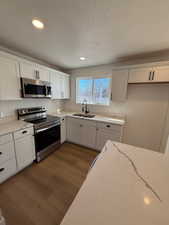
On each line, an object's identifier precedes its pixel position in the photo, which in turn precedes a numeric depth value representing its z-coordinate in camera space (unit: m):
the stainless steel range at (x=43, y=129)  2.17
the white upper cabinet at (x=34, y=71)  2.03
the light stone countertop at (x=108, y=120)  2.37
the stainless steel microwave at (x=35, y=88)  2.07
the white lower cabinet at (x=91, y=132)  2.40
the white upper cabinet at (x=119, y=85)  2.41
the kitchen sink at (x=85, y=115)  3.11
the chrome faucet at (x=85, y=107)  3.33
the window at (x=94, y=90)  3.04
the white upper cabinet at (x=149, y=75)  2.02
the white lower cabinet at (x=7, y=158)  1.60
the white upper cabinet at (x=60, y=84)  2.83
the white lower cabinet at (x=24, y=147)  1.81
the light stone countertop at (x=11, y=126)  1.66
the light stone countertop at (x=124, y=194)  0.51
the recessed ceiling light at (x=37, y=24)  1.27
